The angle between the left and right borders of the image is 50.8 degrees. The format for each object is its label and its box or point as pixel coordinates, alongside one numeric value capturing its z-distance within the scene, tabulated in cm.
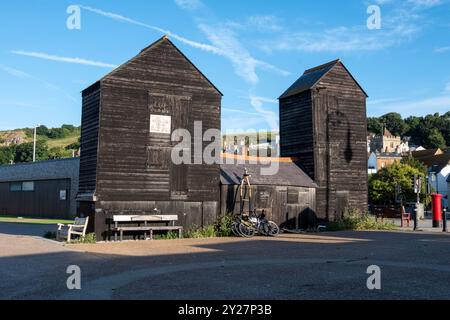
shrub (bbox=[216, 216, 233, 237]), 2217
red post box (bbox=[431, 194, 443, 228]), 2819
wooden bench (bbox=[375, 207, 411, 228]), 4170
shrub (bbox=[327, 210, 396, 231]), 2617
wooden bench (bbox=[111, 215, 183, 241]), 1969
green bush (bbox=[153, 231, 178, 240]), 2072
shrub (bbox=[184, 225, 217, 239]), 2138
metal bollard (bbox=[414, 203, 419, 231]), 2595
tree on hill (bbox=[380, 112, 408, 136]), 17425
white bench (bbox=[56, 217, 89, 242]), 1898
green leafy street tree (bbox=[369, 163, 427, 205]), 6009
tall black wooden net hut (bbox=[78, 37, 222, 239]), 2039
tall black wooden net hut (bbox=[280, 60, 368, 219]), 2733
